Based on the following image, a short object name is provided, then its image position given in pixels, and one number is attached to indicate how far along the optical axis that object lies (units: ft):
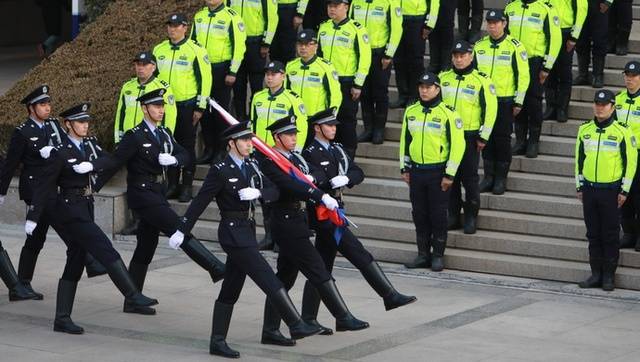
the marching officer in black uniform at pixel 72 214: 49.03
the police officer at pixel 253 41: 65.51
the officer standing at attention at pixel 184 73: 61.82
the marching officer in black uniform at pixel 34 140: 52.31
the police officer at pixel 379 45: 63.26
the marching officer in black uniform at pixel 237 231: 45.37
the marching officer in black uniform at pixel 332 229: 47.78
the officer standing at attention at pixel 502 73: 59.21
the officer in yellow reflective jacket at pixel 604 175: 53.67
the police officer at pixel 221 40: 63.52
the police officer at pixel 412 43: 64.69
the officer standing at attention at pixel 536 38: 61.11
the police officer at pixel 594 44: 64.44
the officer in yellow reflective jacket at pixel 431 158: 56.13
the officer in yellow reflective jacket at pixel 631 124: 55.36
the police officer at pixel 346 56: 61.62
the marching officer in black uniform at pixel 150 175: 50.67
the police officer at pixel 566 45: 62.90
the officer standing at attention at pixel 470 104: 57.67
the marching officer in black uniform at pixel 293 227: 46.39
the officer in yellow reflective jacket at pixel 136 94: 59.21
